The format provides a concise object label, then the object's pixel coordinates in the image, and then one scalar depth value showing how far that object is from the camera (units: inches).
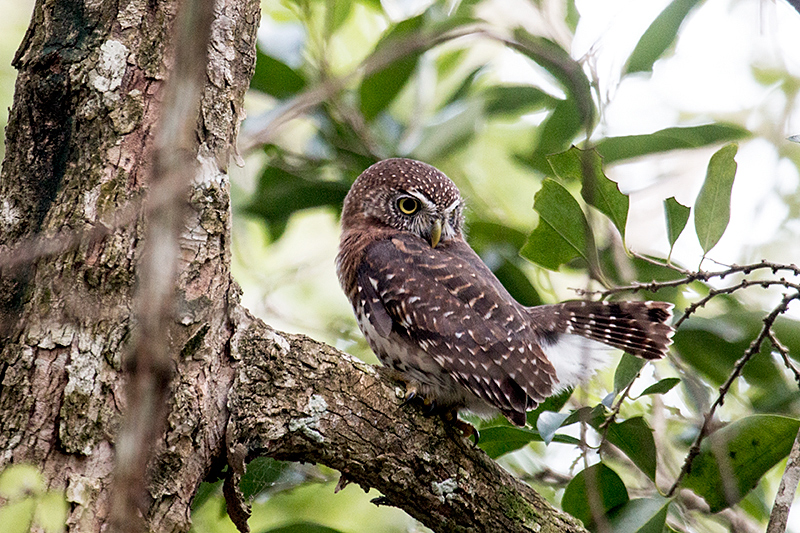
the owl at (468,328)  226.5
